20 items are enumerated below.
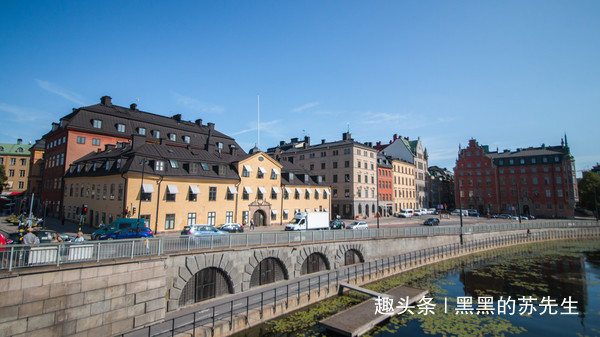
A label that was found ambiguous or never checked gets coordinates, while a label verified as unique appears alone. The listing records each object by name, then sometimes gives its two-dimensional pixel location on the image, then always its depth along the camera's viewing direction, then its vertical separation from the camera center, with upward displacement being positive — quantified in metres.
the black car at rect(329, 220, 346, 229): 42.89 -3.40
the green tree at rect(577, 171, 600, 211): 73.25 +3.79
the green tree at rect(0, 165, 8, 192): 61.81 +4.57
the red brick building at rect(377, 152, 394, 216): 72.56 +4.12
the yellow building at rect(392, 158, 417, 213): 78.62 +4.87
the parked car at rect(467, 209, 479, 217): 73.91 -2.45
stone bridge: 11.64 -4.52
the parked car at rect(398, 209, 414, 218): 67.57 -2.50
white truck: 36.59 -2.55
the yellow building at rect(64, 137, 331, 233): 32.09 +1.55
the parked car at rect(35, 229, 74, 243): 20.28 -2.65
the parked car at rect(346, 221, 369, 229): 42.65 -3.41
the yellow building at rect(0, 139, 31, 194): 77.00 +8.66
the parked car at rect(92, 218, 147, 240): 24.57 -2.25
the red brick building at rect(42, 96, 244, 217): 43.69 +10.34
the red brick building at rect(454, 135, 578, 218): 74.19 +6.39
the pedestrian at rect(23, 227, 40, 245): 16.03 -2.21
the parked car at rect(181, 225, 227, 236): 26.20 -2.67
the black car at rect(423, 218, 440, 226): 50.66 -3.32
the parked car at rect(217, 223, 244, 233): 32.41 -3.06
